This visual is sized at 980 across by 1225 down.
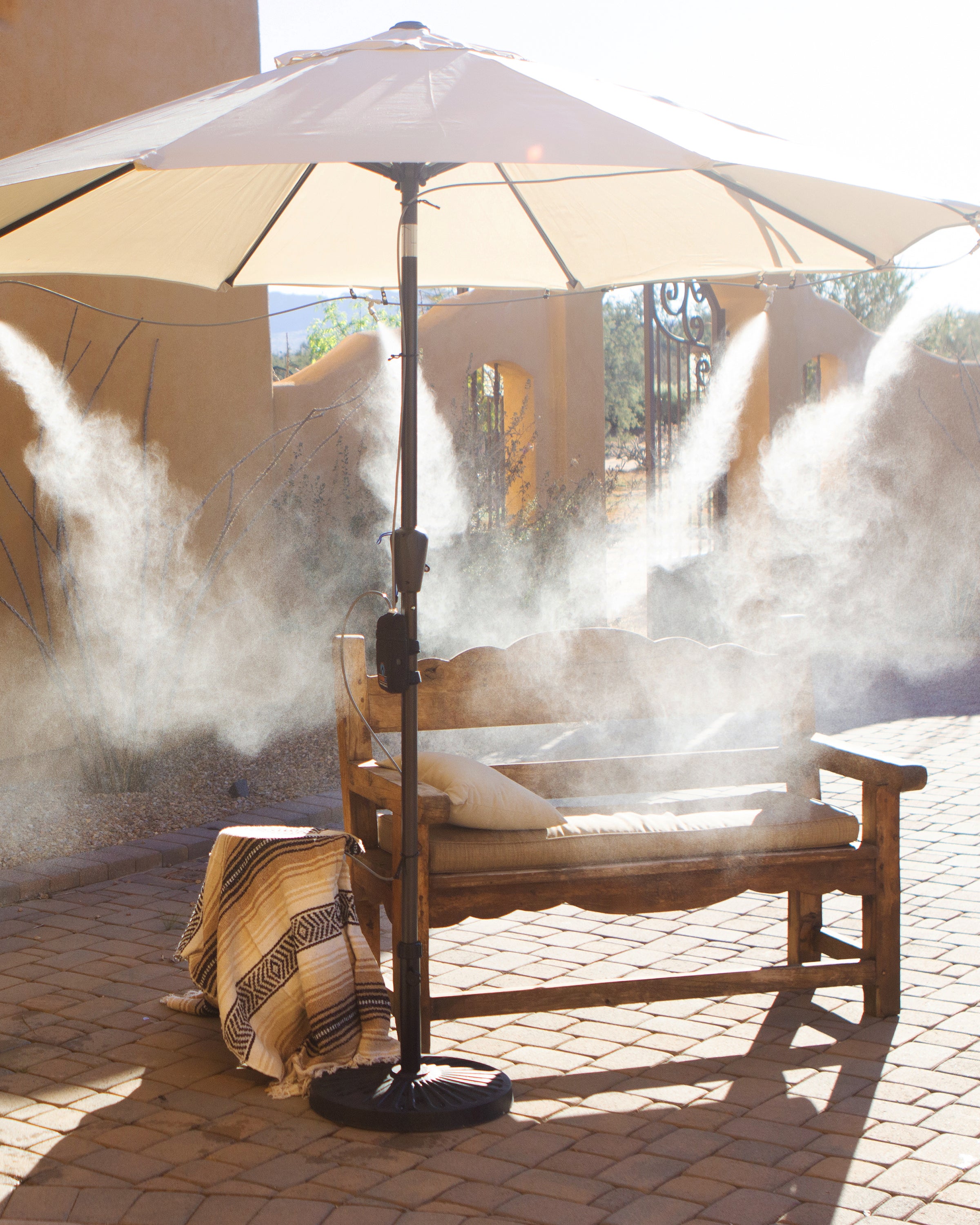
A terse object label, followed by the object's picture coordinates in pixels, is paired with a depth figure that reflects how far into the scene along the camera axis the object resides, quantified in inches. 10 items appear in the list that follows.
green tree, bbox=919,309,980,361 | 823.7
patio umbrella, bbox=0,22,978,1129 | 86.7
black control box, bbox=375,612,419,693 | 110.0
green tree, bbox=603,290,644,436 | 1007.0
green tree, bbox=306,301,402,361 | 764.6
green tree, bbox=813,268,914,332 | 1006.4
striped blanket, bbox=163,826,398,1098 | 120.5
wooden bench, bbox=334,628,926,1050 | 123.0
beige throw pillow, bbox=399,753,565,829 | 123.5
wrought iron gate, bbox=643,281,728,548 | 386.9
